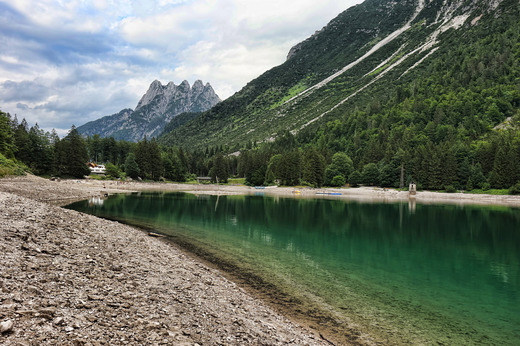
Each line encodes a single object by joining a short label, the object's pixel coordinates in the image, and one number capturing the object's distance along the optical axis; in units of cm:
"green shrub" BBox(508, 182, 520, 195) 9031
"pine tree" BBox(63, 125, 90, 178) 10669
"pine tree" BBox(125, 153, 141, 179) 12950
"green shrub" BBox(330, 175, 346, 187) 13800
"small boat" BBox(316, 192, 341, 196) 11941
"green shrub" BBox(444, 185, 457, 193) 10612
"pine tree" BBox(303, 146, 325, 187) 13388
